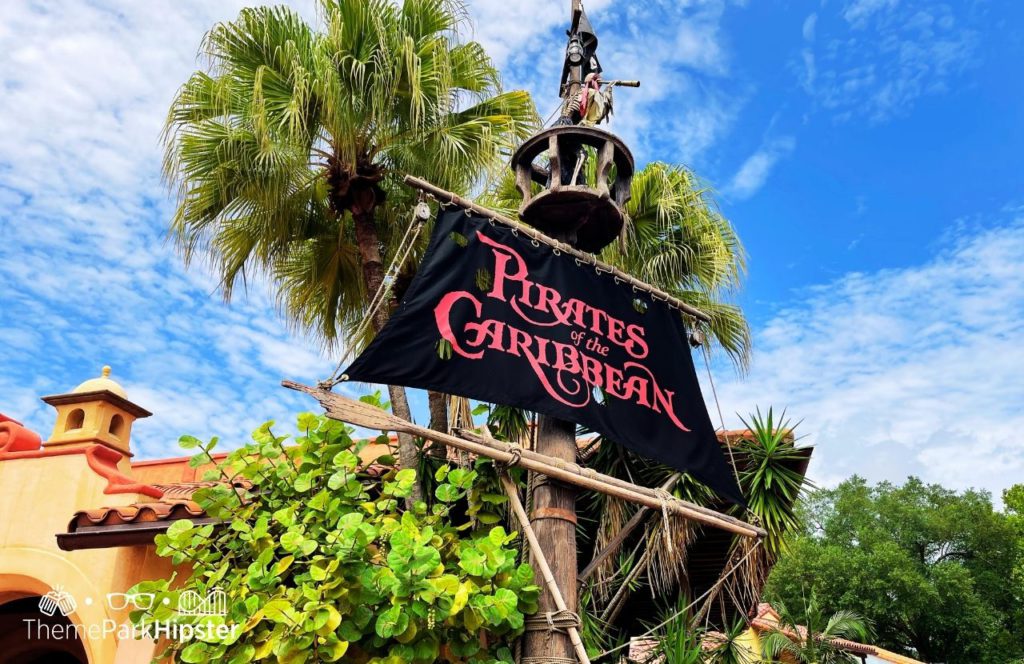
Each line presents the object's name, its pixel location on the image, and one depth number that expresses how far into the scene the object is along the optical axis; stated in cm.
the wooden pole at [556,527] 557
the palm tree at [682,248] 919
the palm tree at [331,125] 750
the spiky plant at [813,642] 837
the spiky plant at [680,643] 647
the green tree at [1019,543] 2471
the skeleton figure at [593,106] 764
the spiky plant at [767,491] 750
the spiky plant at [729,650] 705
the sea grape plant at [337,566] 518
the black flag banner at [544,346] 580
